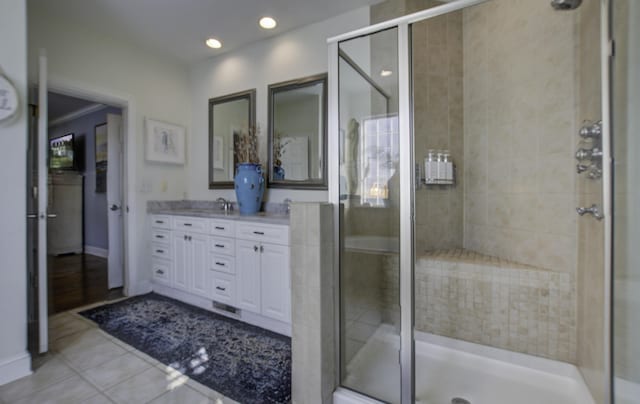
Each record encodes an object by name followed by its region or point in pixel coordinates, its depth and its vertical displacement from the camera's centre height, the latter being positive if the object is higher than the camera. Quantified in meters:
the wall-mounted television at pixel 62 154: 5.20 +0.91
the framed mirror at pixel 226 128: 3.10 +0.83
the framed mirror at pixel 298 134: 2.60 +0.64
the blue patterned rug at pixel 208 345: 1.65 -1.05
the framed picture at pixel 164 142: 3.16 +0.68
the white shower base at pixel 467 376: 1.52 -1.06
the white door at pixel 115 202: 3.25 -0.01
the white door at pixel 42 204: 1.89 -0.02
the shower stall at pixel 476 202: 1.39 -0.01
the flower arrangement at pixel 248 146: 2.92 +0.59
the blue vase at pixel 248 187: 2.74 +0.14
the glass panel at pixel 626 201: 1.00 -0.01
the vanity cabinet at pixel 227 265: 2.22 -0.57
